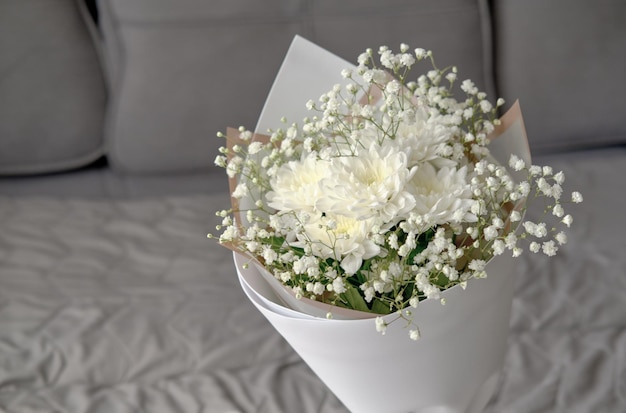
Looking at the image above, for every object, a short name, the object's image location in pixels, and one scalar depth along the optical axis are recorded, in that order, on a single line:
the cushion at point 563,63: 1.28
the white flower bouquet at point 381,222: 0.55
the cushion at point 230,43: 1.26
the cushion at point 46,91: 1.31
